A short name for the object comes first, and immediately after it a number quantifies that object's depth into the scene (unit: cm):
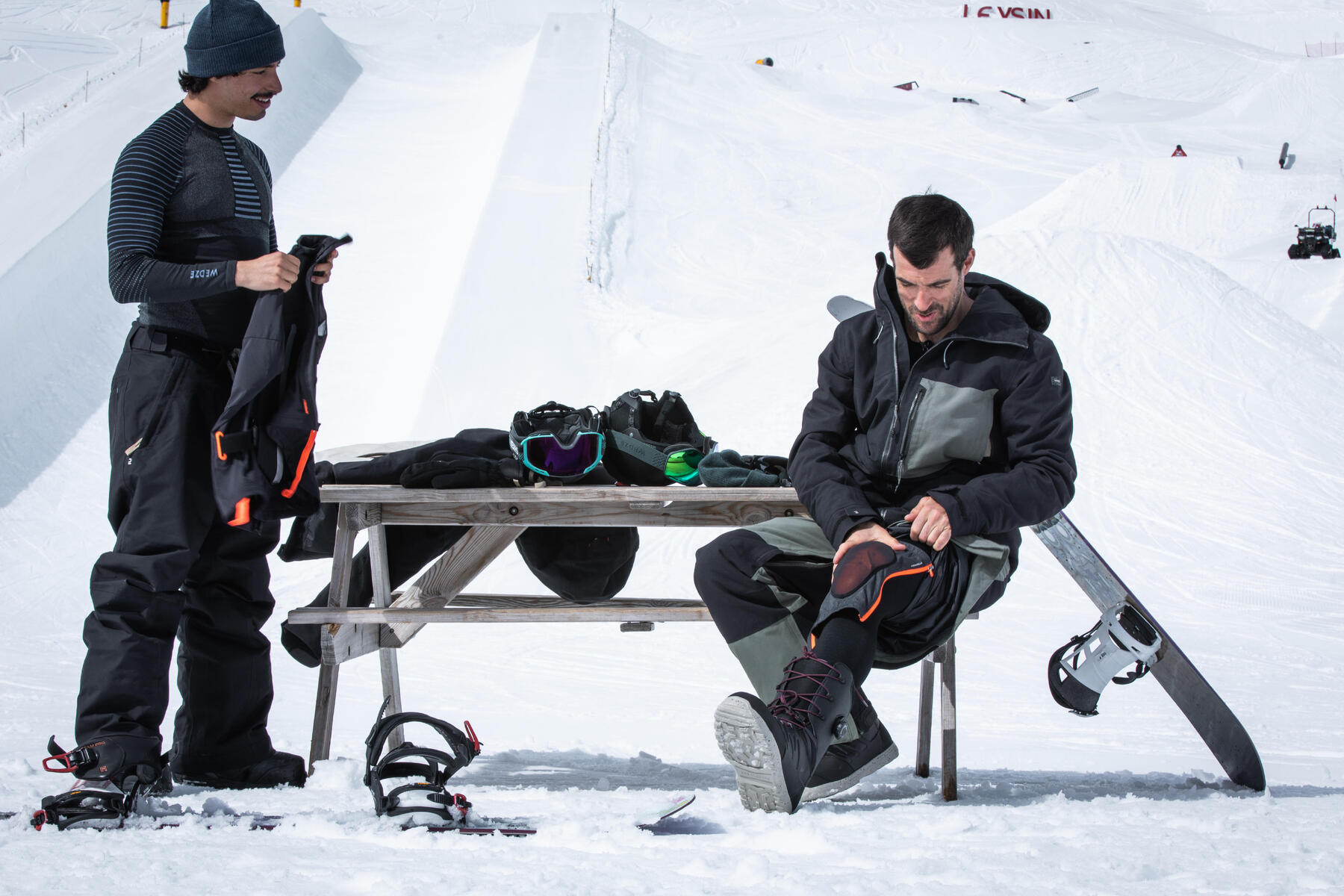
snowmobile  2523
